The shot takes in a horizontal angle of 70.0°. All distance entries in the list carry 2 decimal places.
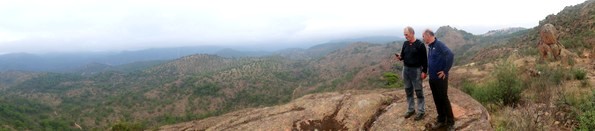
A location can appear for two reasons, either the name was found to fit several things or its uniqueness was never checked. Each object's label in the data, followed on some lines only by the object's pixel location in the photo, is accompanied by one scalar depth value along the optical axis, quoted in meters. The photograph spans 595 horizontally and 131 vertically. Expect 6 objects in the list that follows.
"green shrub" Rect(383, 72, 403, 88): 43.97
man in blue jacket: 7.36
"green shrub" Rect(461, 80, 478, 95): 18.44
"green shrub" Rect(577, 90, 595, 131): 7.66
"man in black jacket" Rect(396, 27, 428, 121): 8.24
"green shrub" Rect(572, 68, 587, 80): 17.59
